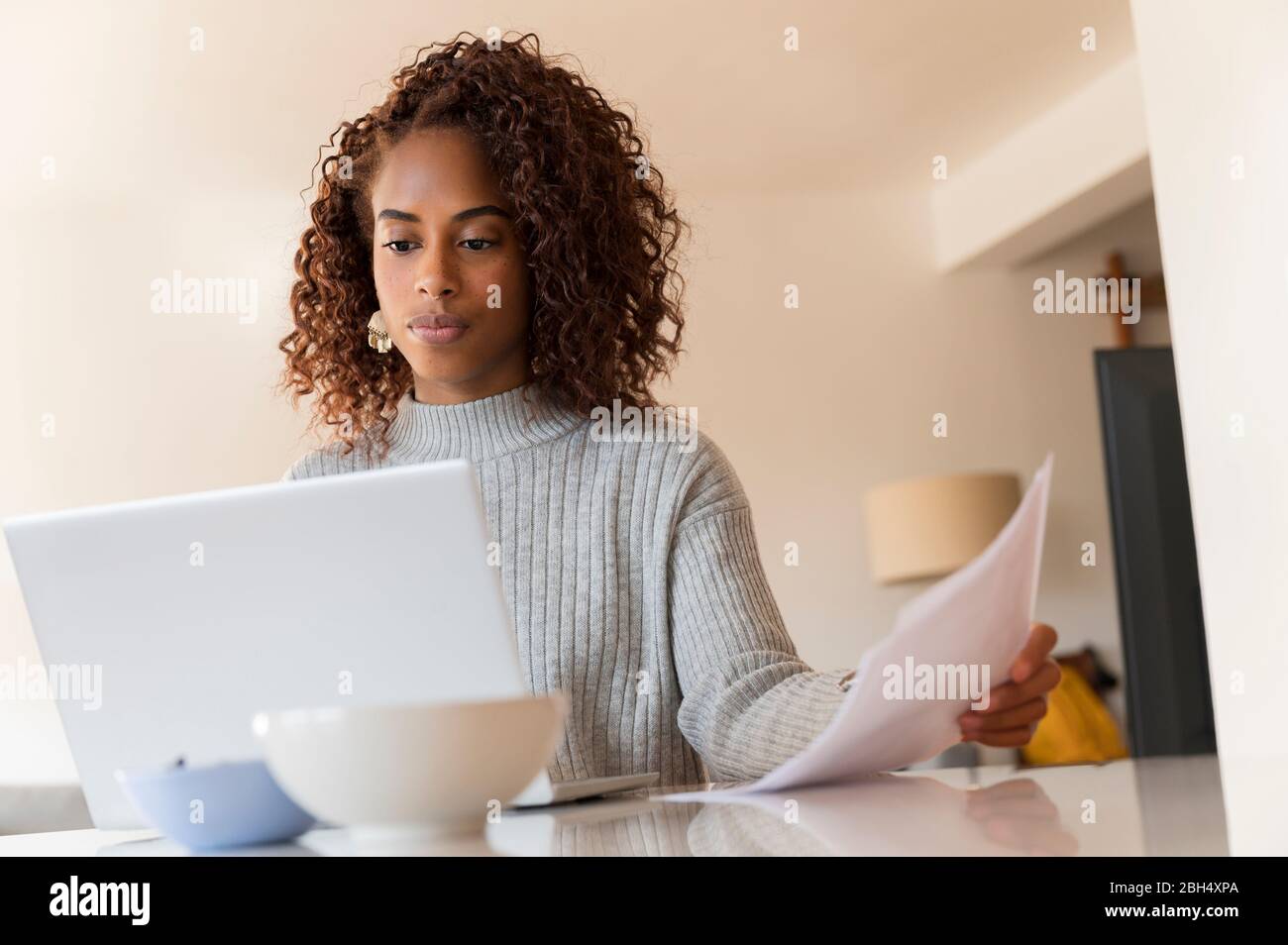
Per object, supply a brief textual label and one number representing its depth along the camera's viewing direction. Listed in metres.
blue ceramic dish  0.68
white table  0.57
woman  1.32
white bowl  0.59
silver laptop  0.75
